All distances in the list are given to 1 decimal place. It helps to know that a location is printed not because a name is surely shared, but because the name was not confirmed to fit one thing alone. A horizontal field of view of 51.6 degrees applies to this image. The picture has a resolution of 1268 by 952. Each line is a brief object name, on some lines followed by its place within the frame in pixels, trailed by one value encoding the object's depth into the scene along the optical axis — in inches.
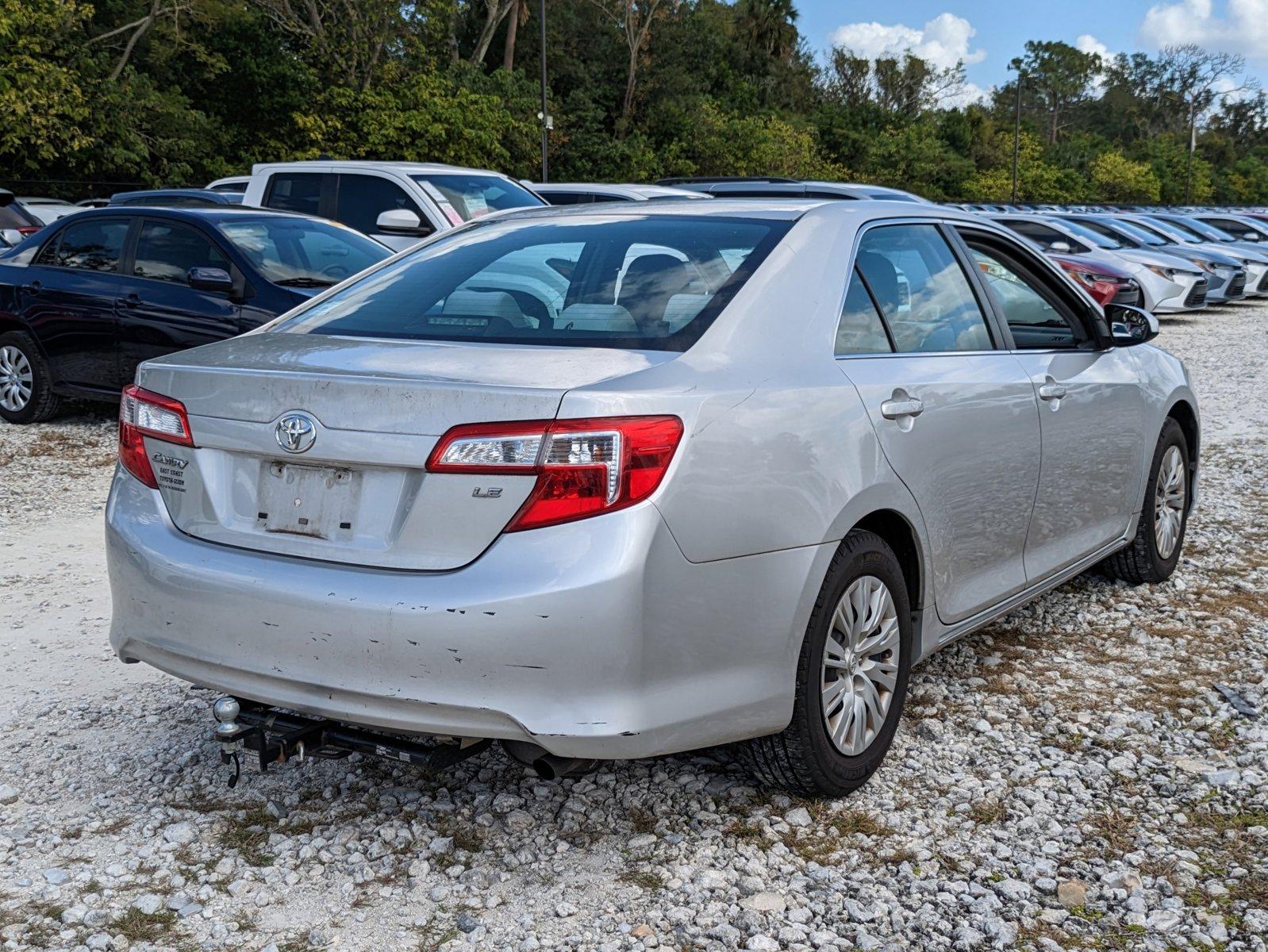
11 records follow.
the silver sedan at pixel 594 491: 110.6
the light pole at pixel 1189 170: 3127.5
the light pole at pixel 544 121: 1295.5
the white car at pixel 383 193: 481.1
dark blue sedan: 349.1
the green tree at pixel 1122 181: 3154.5
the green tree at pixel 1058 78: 4419.3
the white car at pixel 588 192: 551.2
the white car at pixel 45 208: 859.4
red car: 706.2
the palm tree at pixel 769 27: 2667.3
